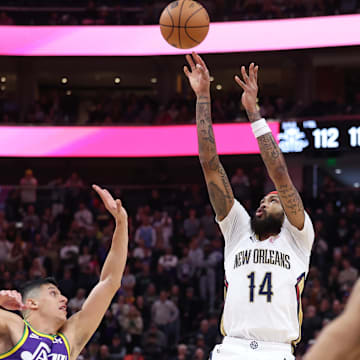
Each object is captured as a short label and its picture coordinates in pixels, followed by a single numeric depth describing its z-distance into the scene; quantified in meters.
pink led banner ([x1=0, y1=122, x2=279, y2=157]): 19.59
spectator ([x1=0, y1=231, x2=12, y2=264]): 15.50
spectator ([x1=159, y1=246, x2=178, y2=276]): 14.67
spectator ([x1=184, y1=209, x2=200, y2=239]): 15.79
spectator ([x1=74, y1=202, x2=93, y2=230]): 16.27
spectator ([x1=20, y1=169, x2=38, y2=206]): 16.97
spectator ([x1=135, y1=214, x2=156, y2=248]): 15.44
